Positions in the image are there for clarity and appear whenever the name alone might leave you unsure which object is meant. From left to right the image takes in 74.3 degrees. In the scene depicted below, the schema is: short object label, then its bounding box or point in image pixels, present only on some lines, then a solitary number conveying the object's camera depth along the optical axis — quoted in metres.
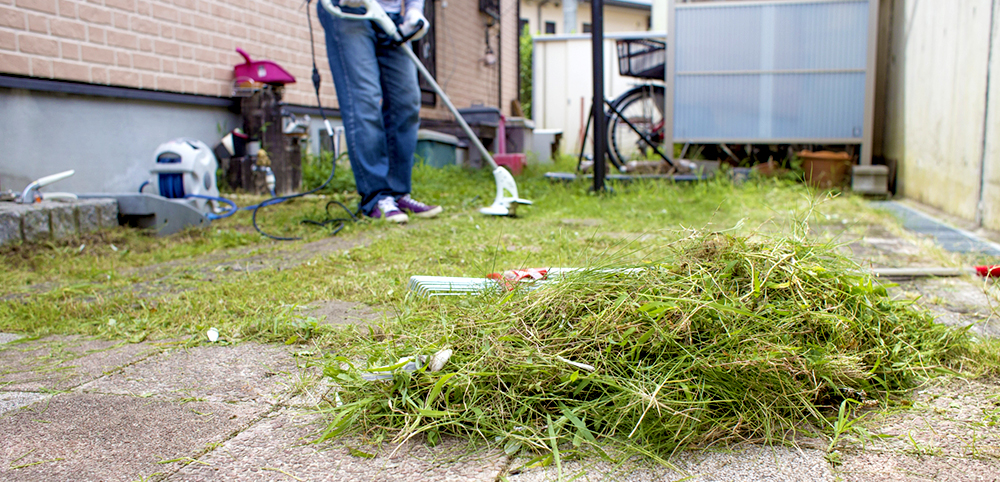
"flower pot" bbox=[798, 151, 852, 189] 4.90
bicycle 5.67
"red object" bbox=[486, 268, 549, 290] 1.25
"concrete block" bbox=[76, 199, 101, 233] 2.63
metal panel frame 4.94
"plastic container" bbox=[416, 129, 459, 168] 6.02
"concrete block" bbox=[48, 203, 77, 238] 2.51
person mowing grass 3.06
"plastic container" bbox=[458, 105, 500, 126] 7.11
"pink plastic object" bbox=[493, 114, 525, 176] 6.12
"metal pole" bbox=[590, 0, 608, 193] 4.05
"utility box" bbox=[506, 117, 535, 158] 7.89
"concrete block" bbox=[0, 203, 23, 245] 2.32
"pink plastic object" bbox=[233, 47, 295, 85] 4.30
